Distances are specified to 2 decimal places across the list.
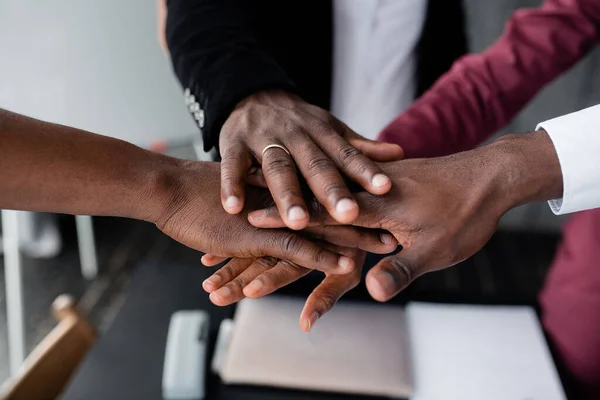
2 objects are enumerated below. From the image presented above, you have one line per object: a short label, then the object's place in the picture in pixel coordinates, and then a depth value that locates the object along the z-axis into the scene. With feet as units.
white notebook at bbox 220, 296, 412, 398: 3.01
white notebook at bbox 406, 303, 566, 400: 2.97
